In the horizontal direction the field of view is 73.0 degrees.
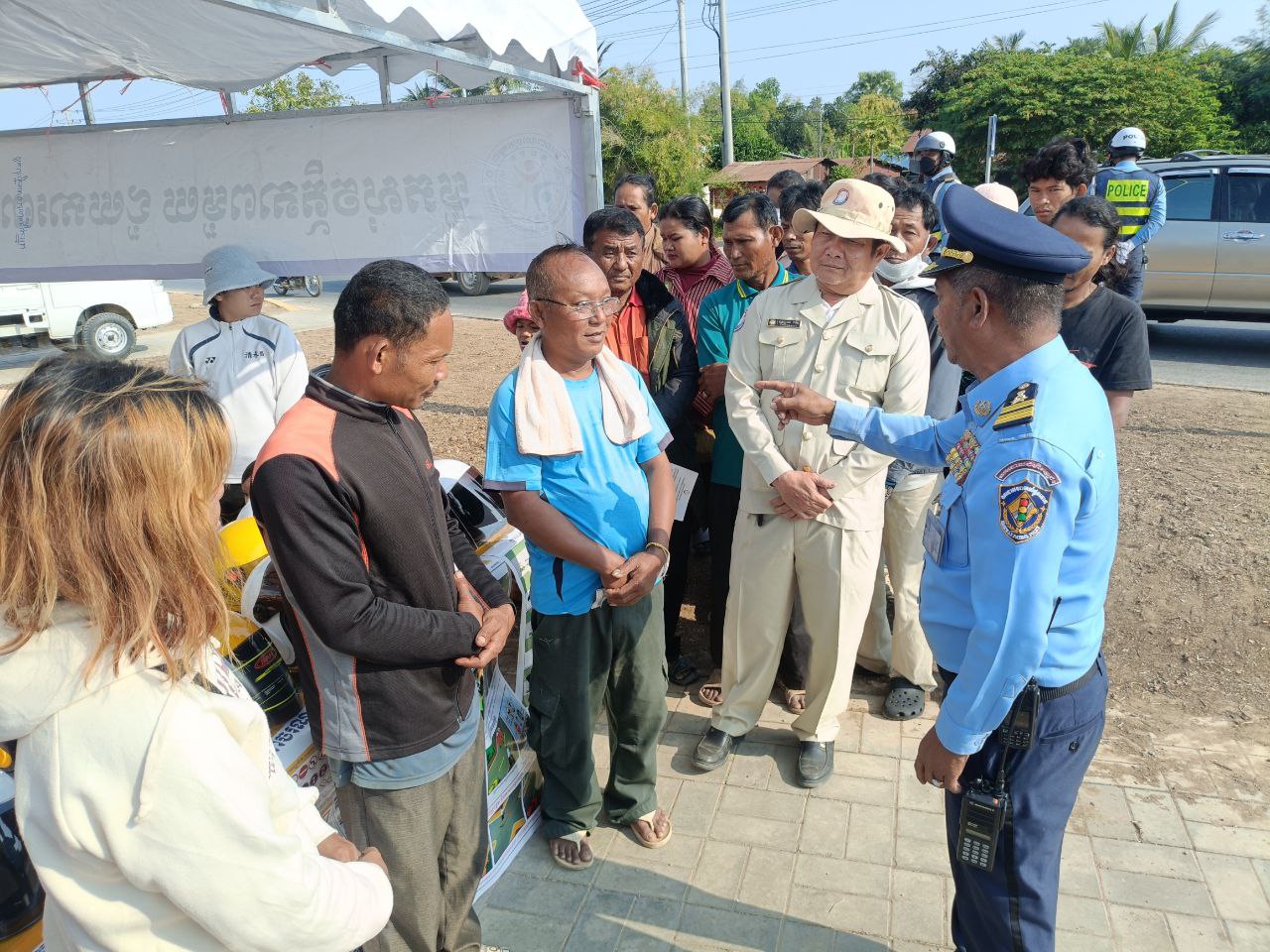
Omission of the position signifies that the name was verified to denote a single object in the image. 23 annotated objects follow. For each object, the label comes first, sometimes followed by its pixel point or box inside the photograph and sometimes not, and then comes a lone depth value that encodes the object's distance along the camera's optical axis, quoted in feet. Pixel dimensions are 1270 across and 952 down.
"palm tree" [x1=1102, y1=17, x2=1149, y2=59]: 108.99
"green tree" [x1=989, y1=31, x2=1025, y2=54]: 136.08
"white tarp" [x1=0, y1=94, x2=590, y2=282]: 10.94
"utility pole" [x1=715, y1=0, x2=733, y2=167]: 79.82
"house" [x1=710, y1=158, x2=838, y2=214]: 83.87
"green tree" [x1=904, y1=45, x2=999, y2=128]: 133.39
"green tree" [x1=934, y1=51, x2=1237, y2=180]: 77.05
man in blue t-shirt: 8.39
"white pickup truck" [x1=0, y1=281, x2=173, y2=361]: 39.63
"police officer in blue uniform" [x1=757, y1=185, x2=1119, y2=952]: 5.67
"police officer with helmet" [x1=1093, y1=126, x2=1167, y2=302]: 21.86
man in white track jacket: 12.52
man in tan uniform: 10.08
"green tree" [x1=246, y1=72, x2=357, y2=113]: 41.09
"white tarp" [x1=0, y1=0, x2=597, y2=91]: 9.16
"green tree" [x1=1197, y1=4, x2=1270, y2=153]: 82.84
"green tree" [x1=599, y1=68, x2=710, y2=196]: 79.00
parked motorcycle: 58.23
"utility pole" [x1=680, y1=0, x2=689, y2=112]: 86.17
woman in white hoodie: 3.53
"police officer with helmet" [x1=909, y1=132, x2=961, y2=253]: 29.84
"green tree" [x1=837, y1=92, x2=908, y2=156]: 120.06
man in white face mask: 11.87
